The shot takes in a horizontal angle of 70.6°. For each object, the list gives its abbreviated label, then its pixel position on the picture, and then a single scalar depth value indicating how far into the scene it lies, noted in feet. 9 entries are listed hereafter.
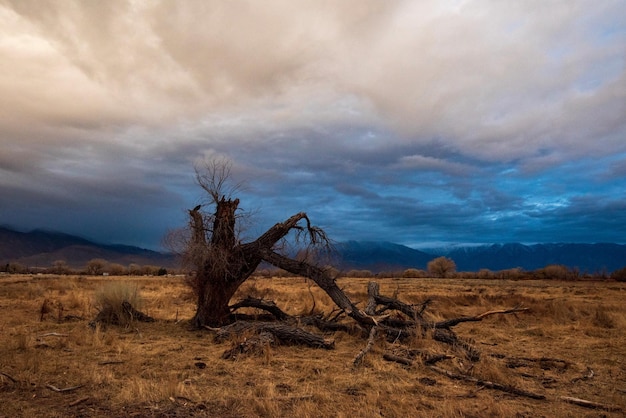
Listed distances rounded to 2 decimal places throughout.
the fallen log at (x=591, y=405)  21.36
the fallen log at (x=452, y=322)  37.06
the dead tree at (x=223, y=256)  41.75
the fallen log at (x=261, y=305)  44.29
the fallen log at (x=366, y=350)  28.68
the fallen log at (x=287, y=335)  34.37
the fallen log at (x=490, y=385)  23.21
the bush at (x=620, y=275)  137.92
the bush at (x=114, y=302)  42.96
